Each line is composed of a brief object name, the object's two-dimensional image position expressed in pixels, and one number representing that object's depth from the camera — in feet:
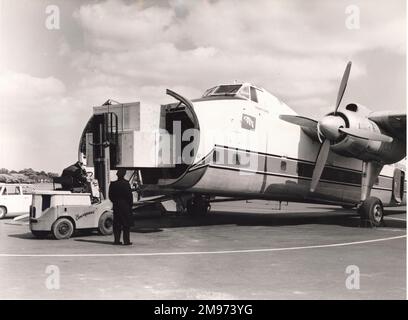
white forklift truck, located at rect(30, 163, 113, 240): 43.75
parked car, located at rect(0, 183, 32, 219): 74.33
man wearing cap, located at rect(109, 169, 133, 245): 39.99
